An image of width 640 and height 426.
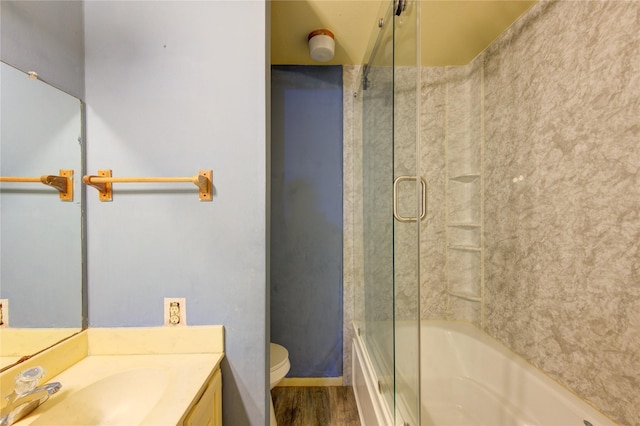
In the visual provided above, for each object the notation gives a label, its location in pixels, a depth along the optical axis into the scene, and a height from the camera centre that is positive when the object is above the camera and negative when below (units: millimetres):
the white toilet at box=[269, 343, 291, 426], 1381 -916
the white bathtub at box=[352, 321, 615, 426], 1042 -977
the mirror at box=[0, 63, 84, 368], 768 -27
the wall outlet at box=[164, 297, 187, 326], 1055 -427
